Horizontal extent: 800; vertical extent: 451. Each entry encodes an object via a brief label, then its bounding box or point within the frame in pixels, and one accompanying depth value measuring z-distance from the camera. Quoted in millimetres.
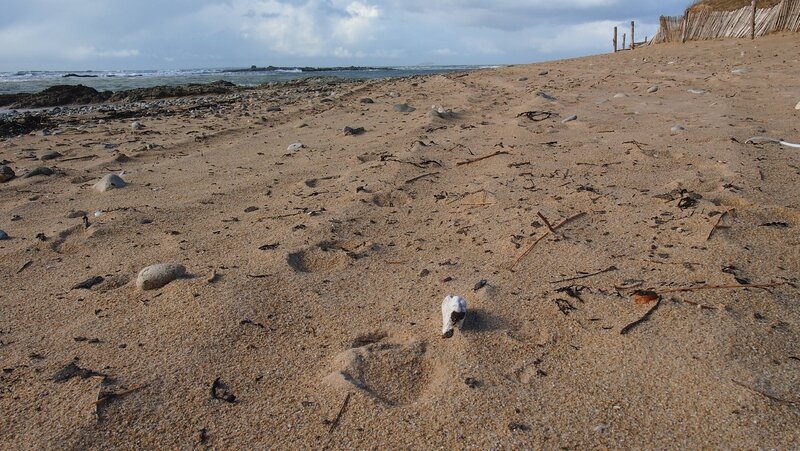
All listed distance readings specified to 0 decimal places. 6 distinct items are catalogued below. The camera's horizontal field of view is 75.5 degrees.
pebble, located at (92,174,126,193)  3380
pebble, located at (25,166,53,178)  3846
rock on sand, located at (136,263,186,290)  1926
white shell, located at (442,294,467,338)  1585
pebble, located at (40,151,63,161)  4590
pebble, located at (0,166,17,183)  3785
